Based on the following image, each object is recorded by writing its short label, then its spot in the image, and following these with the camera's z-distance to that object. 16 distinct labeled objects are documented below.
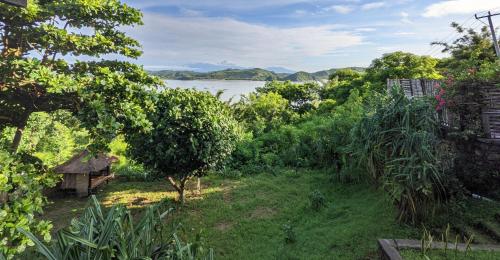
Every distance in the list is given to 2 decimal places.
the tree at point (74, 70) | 3.23
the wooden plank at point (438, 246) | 3.98
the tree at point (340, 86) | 18.81
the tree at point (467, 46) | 18.87
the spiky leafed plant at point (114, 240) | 2.28
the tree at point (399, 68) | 15.51
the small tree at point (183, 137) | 6.88
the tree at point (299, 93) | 21.80
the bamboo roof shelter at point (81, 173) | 8.44
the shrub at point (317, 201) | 7.20
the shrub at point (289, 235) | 5.80
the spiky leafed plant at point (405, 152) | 4.79
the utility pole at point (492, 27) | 17.00
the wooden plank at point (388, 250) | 3.81
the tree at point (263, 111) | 16.70
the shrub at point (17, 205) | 2.32
